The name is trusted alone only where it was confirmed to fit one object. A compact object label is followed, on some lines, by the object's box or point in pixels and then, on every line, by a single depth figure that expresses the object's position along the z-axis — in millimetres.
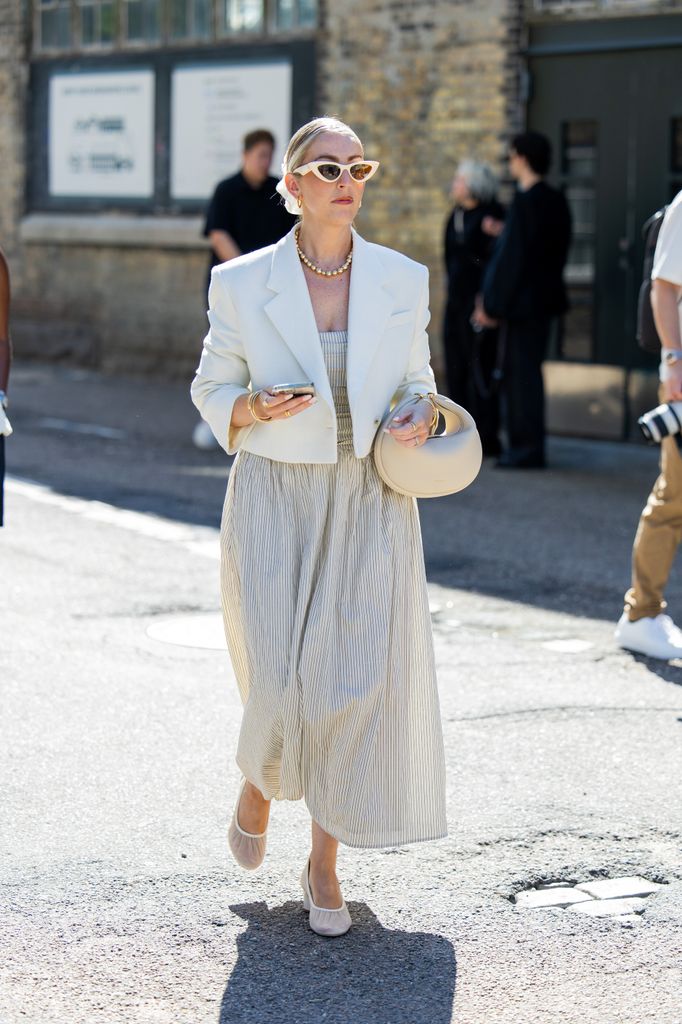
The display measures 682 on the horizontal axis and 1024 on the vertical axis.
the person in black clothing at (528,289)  11703
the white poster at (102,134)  17828
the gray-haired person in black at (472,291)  12344
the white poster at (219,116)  16250
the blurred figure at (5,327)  5945
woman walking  4332
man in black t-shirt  12125
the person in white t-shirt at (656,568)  7047
